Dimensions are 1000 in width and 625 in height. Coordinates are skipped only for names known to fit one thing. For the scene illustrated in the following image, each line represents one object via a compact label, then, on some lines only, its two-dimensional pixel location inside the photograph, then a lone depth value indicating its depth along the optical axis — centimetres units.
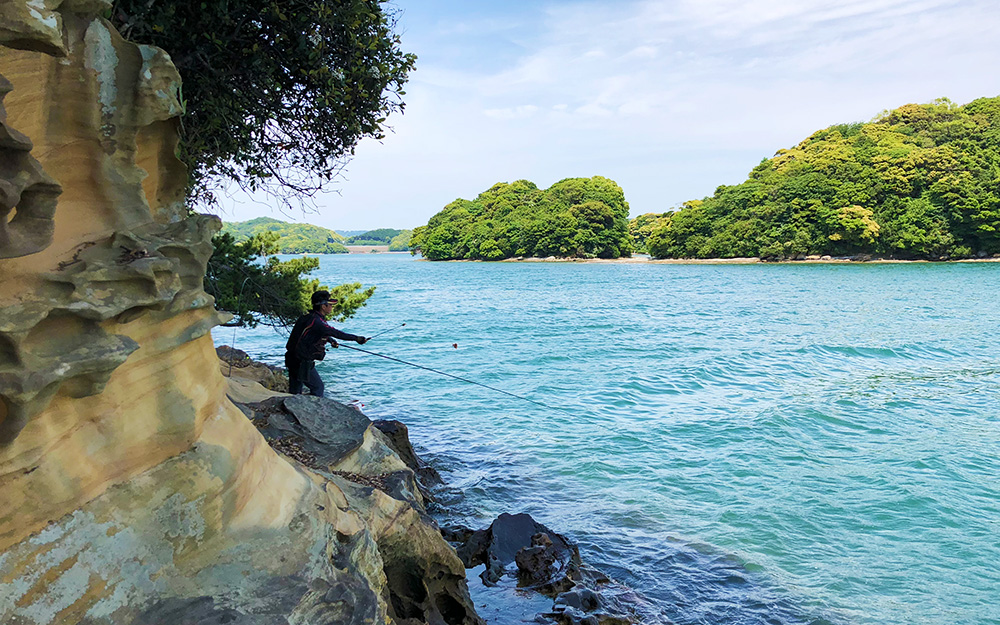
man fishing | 910
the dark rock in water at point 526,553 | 655
